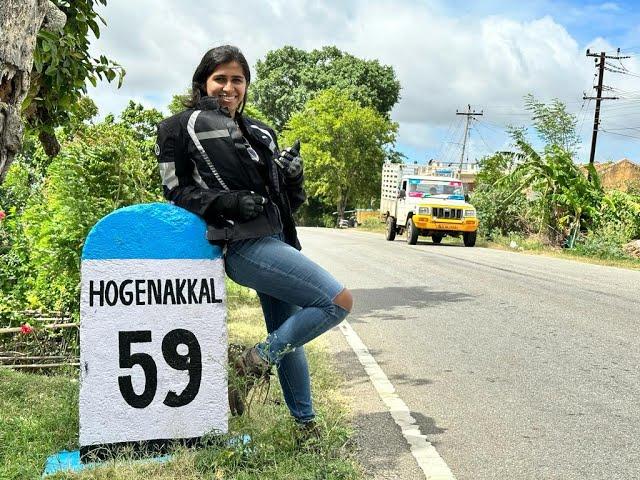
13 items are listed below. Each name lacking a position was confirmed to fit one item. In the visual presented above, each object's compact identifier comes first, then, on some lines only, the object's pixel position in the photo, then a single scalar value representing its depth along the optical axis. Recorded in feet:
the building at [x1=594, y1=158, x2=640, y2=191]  173.97
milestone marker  10.57
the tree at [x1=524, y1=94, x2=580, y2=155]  94.89
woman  10.50
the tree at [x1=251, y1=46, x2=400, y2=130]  193.06
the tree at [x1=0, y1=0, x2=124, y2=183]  9.23
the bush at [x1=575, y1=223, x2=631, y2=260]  67.15
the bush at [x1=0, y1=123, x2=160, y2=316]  18.84
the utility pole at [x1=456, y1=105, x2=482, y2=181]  193.88
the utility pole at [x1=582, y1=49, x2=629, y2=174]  112.57
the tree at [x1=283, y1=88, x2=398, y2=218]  172.65
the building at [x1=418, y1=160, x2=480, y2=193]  100.22
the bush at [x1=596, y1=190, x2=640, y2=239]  72.59
